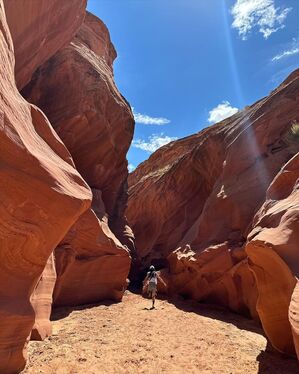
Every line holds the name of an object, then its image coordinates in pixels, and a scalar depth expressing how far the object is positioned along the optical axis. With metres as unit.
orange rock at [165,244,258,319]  13.99
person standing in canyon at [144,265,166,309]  15.28
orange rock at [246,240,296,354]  7.19
